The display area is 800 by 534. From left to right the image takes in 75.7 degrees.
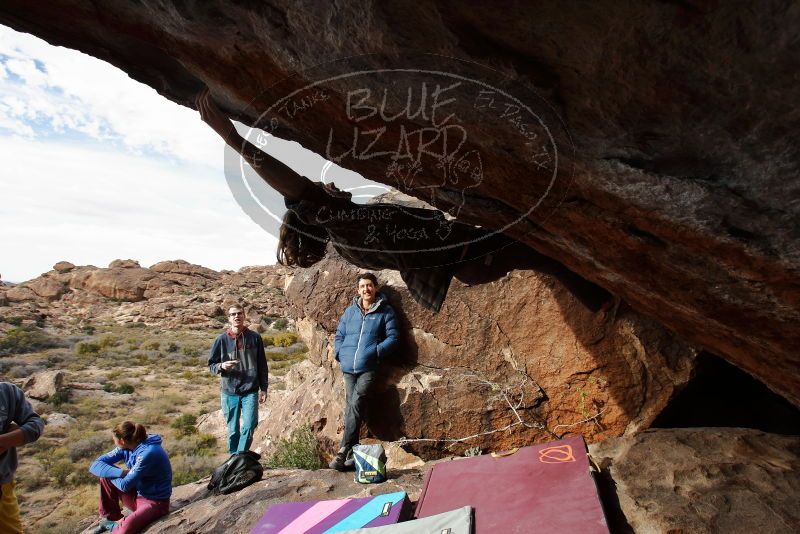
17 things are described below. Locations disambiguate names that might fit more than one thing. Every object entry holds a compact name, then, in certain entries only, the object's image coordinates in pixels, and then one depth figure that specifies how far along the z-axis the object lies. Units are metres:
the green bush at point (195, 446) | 10.94
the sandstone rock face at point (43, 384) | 14.50
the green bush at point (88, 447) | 10.84
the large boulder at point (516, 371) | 4.50
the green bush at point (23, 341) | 22.73
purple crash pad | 3.45
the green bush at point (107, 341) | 24.83
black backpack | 5.14
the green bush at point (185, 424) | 12.79
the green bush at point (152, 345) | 24.78
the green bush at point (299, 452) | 5.96
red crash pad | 2.89
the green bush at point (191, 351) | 23.43
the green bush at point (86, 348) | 22.87
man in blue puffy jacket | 5.27
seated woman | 4.74
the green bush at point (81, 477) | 9.72
